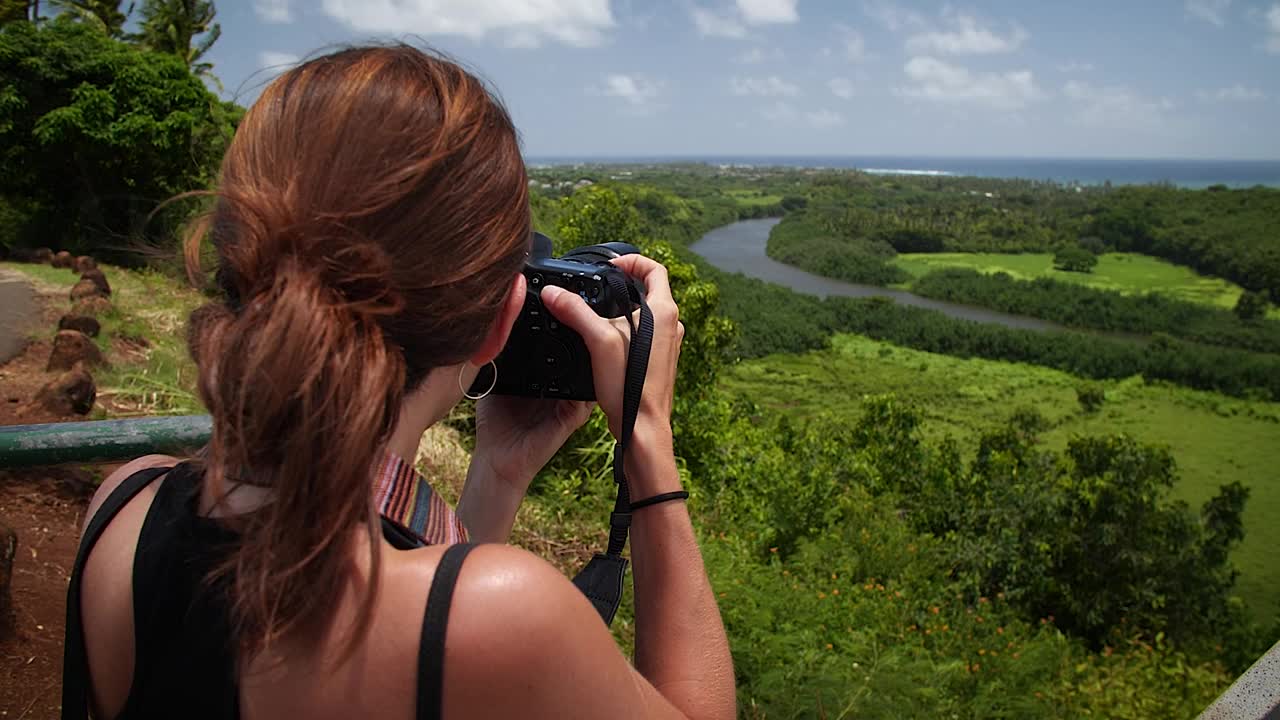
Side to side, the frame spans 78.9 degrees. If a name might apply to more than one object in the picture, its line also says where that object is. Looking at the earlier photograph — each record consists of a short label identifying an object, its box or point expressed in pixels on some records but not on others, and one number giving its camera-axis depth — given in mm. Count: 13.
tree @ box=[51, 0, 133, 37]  18031
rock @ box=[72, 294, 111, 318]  6288
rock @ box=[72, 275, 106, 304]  6957
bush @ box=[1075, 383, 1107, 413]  38156
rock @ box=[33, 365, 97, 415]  3453
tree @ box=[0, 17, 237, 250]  13805
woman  595
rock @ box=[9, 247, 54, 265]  10930
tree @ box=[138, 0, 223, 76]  19672
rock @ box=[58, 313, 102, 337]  5359
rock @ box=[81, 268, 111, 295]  7856
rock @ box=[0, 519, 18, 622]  1929
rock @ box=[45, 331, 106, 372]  4312
